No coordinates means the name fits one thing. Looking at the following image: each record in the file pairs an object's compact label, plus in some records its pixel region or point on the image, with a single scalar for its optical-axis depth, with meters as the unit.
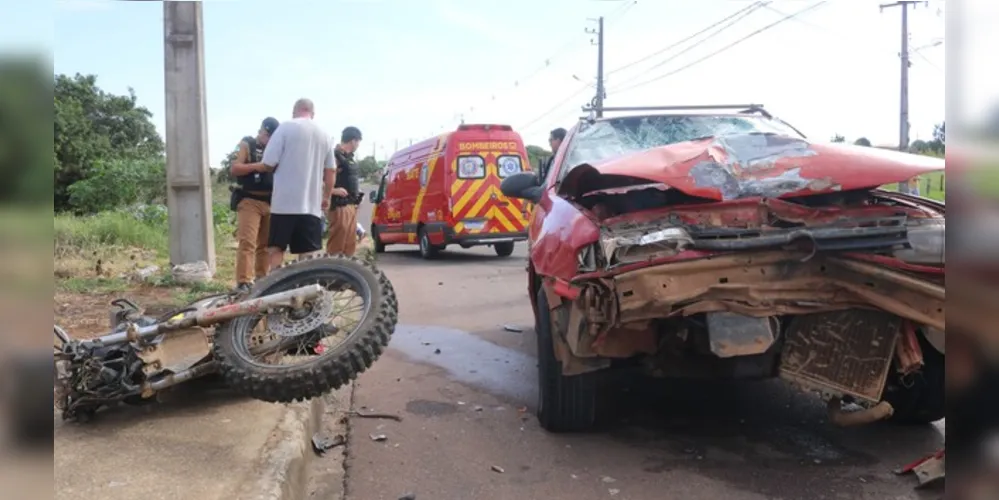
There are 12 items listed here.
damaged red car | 3.00
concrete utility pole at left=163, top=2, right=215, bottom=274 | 8.29
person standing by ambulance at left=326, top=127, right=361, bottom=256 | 8.25
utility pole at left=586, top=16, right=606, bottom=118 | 36.59
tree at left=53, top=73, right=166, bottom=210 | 23.50
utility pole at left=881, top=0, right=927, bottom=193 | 24.13
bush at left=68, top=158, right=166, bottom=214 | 18.83
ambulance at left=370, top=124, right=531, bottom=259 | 13.70
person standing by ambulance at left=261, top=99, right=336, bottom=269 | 5.71
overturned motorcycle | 3.59
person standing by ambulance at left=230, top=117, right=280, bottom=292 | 6.36
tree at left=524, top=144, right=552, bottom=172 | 37.48
